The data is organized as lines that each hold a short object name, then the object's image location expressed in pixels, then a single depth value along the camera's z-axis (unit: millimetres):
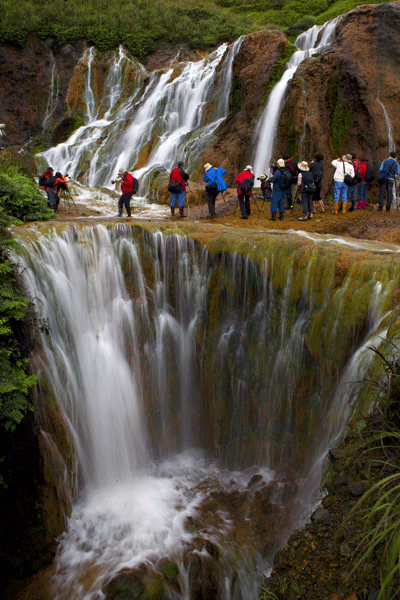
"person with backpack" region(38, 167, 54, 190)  11633
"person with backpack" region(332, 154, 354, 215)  12211
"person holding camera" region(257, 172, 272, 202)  13720
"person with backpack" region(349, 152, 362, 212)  12586
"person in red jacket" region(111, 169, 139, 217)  11625
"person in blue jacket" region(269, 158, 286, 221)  11773
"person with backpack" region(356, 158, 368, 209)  12750
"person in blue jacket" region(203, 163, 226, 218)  12005
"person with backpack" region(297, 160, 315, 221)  11906
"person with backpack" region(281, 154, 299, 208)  11578
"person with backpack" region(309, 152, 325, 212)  12062
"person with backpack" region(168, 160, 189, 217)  11920
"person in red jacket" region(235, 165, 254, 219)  12109
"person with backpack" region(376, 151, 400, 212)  11960
